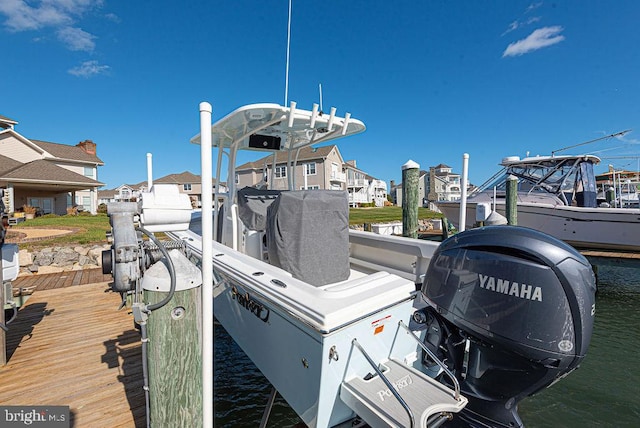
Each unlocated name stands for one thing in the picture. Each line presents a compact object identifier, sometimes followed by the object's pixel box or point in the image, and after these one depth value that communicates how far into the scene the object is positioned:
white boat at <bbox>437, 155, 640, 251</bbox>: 8.23
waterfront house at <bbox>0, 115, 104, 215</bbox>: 15.98
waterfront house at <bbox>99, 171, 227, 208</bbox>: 32.75
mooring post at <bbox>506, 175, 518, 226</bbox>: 7.76
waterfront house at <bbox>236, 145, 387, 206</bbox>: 27.59
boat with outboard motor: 1.58
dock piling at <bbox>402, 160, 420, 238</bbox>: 4.69
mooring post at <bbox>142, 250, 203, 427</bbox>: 1.78
